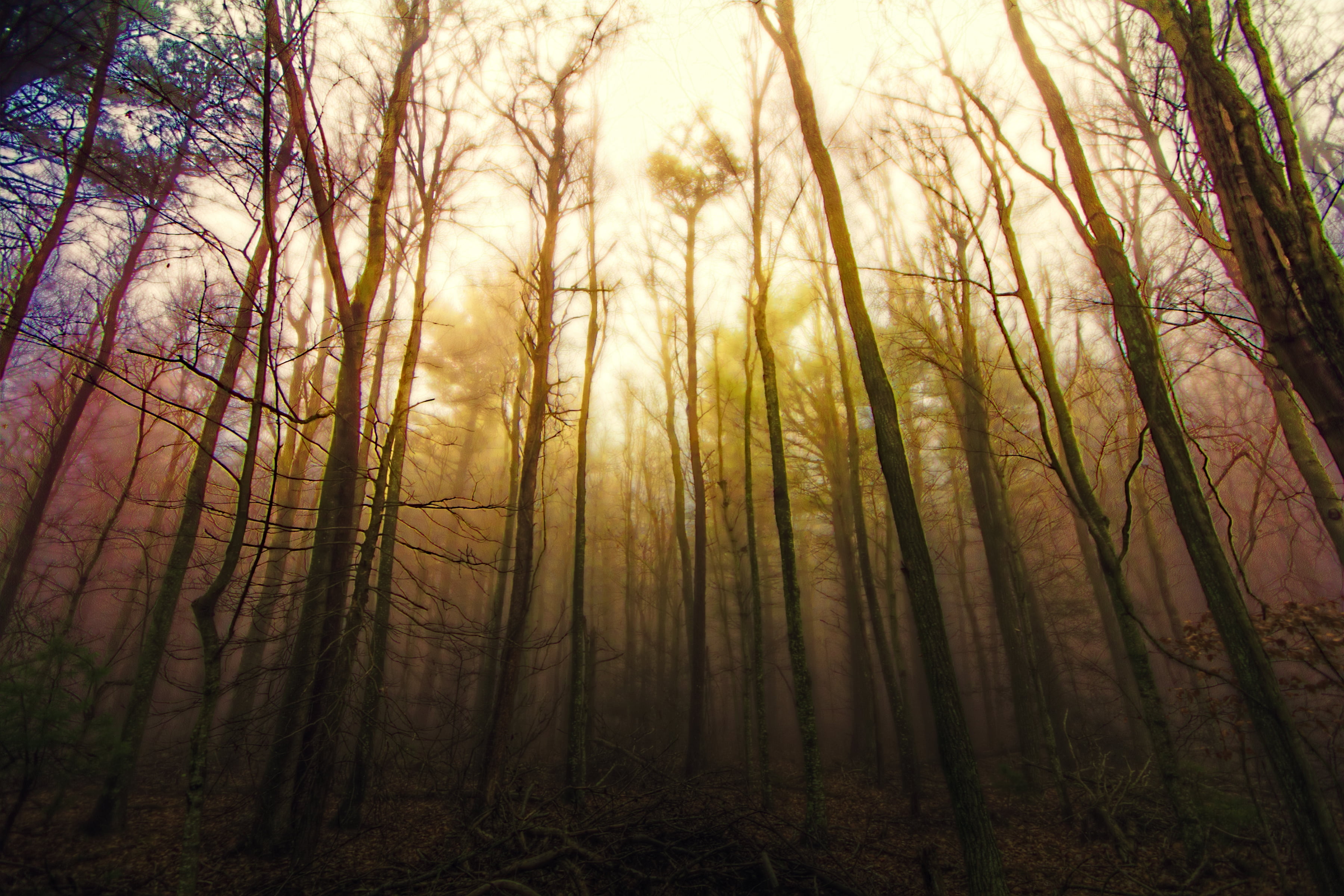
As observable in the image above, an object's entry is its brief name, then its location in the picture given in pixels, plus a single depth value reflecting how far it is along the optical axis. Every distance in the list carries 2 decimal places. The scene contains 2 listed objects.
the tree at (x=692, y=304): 9.71
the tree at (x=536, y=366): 6.19
